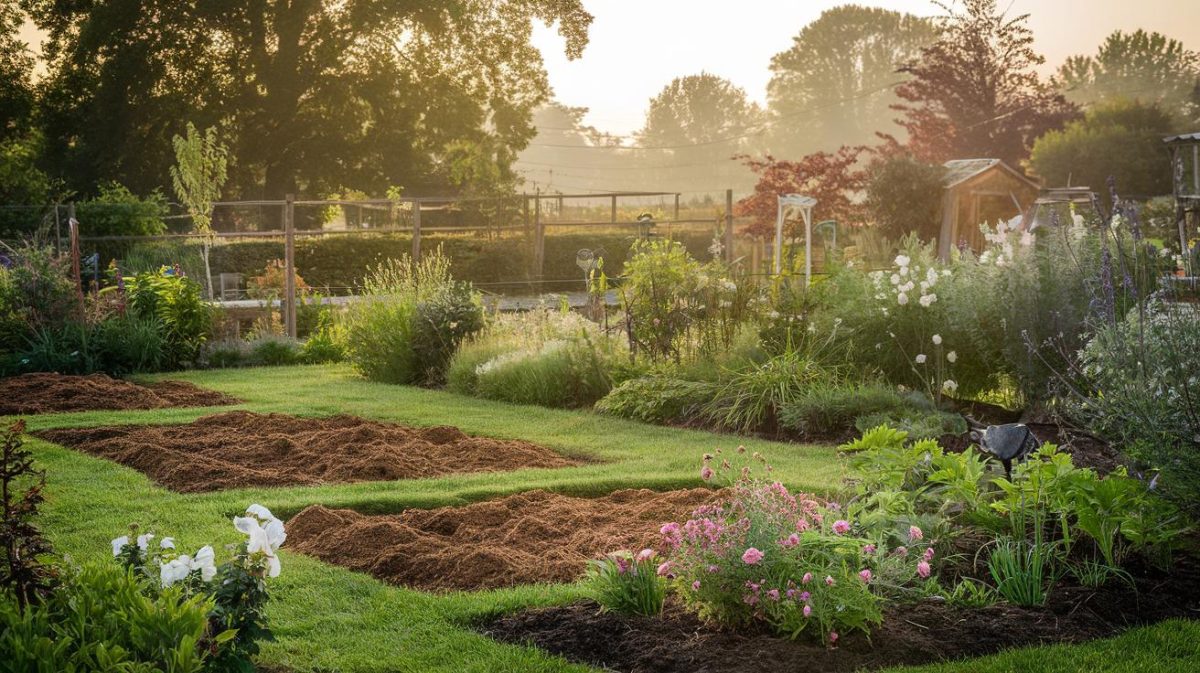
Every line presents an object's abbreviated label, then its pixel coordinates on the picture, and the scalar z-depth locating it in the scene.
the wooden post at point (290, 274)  15.43
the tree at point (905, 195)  21.80
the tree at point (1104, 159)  32.06
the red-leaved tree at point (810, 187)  22.62
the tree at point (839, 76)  82.69
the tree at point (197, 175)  17.69
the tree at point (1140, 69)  55.81
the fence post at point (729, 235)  18.20
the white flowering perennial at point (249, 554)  3.28
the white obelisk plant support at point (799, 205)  14.40
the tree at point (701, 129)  92.25
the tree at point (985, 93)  32.81
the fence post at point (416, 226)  17.08
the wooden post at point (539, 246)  23.47
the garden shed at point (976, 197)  22.17
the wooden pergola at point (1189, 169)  16.28
